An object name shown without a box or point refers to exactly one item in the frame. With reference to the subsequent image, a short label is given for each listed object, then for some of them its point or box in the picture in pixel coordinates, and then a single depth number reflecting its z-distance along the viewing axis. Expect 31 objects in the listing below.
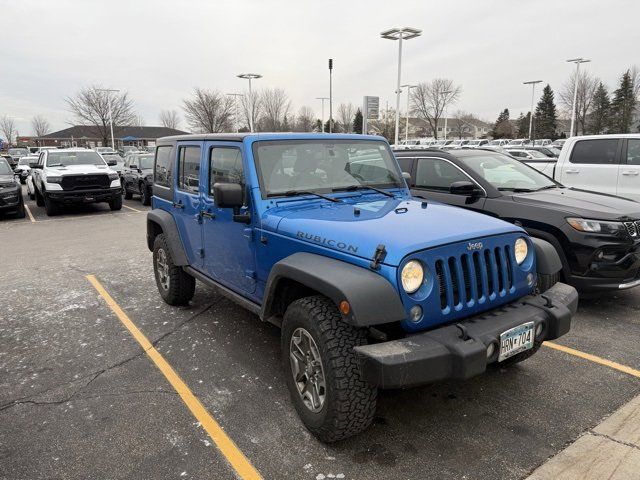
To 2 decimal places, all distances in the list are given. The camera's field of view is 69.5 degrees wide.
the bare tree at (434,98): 58.41
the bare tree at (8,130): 90.12
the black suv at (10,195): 11.82
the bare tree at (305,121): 58.59
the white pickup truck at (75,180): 12.41
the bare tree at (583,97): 50.03
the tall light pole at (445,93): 57.64
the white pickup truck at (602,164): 7.40
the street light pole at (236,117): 44.10
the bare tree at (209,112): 43.09
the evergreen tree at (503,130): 77.62
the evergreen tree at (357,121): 73.12
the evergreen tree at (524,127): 72.36
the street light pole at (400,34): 20.53
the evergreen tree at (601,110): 51.62
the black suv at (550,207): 4.69
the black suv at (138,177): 14.98
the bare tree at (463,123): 80.90
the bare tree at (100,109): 44.53
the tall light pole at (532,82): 38.72
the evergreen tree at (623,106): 50.78
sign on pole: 20.53
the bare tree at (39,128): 95.19
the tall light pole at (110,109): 42.47
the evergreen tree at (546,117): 67.12
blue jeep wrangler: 2.48
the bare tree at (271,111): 51.71
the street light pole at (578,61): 32.28
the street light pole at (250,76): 32.12
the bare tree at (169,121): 72.19
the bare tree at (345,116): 69.38
